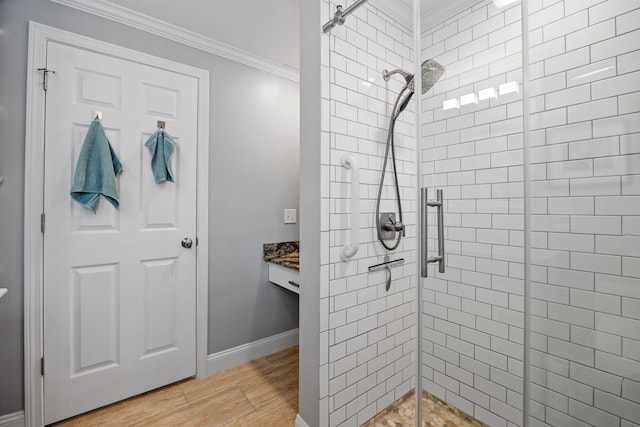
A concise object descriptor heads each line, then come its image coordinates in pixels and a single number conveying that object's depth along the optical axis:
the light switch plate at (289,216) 2.35
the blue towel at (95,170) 1.48
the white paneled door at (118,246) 1.48
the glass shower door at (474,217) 0.71
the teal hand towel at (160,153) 1.70
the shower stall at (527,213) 0.58
